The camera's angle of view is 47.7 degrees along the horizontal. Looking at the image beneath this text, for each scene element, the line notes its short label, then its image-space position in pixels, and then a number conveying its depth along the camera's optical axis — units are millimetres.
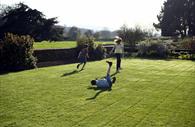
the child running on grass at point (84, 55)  13571
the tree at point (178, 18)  39836
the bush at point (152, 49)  21533
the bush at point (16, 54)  12855
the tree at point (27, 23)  21764
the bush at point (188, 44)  22978
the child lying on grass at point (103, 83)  8713
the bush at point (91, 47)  18995
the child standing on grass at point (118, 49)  13190
